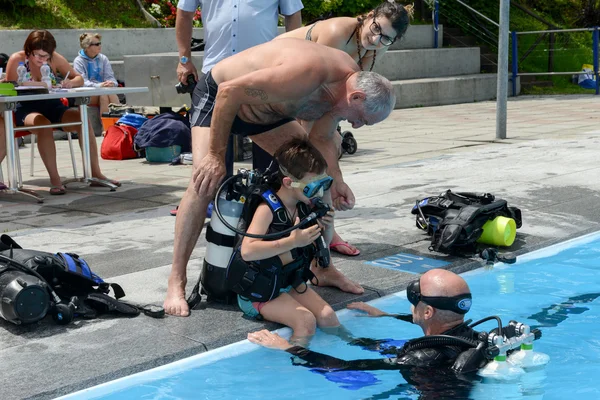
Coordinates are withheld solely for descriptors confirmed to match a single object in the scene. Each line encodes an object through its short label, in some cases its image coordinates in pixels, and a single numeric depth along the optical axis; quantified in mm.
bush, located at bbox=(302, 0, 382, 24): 19734
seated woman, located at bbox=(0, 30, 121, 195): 8547
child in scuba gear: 4129
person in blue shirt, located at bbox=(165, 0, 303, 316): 5875
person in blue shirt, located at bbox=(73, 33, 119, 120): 12391
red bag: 10898
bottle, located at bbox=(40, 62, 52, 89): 8727
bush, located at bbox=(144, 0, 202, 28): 18766
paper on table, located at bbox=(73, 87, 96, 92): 8543
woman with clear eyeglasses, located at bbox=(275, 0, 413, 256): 5039
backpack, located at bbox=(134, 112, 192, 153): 10312
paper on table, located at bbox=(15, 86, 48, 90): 8121
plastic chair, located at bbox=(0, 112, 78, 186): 8578
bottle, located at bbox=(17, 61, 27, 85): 8867
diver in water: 3721
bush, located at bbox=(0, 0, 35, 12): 16703
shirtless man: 4141
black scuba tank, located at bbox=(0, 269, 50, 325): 3941
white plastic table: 8039
